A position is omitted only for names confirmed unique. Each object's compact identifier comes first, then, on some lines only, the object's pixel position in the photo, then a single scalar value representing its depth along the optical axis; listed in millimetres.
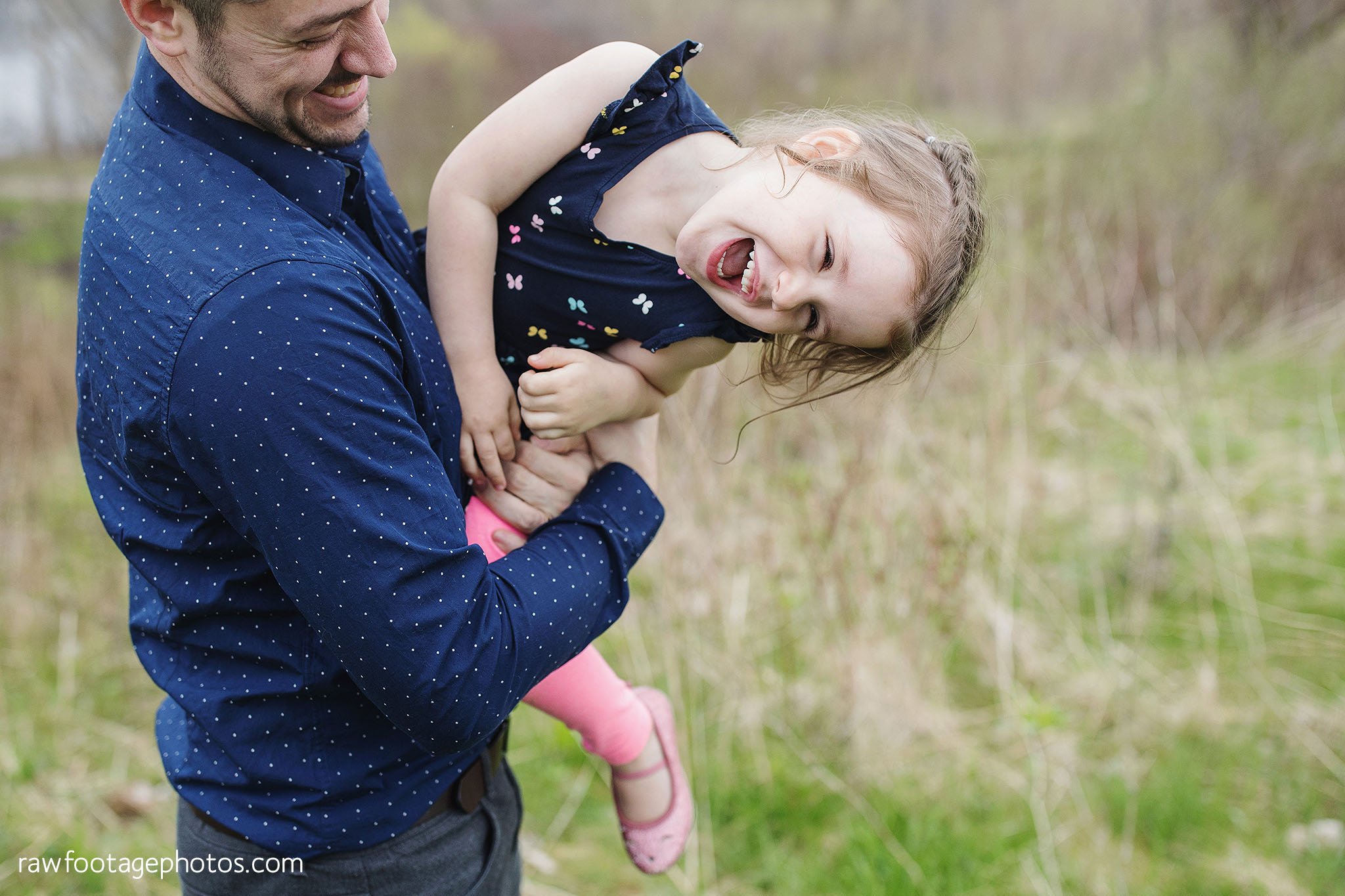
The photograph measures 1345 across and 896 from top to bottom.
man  989
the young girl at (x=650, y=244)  1434
